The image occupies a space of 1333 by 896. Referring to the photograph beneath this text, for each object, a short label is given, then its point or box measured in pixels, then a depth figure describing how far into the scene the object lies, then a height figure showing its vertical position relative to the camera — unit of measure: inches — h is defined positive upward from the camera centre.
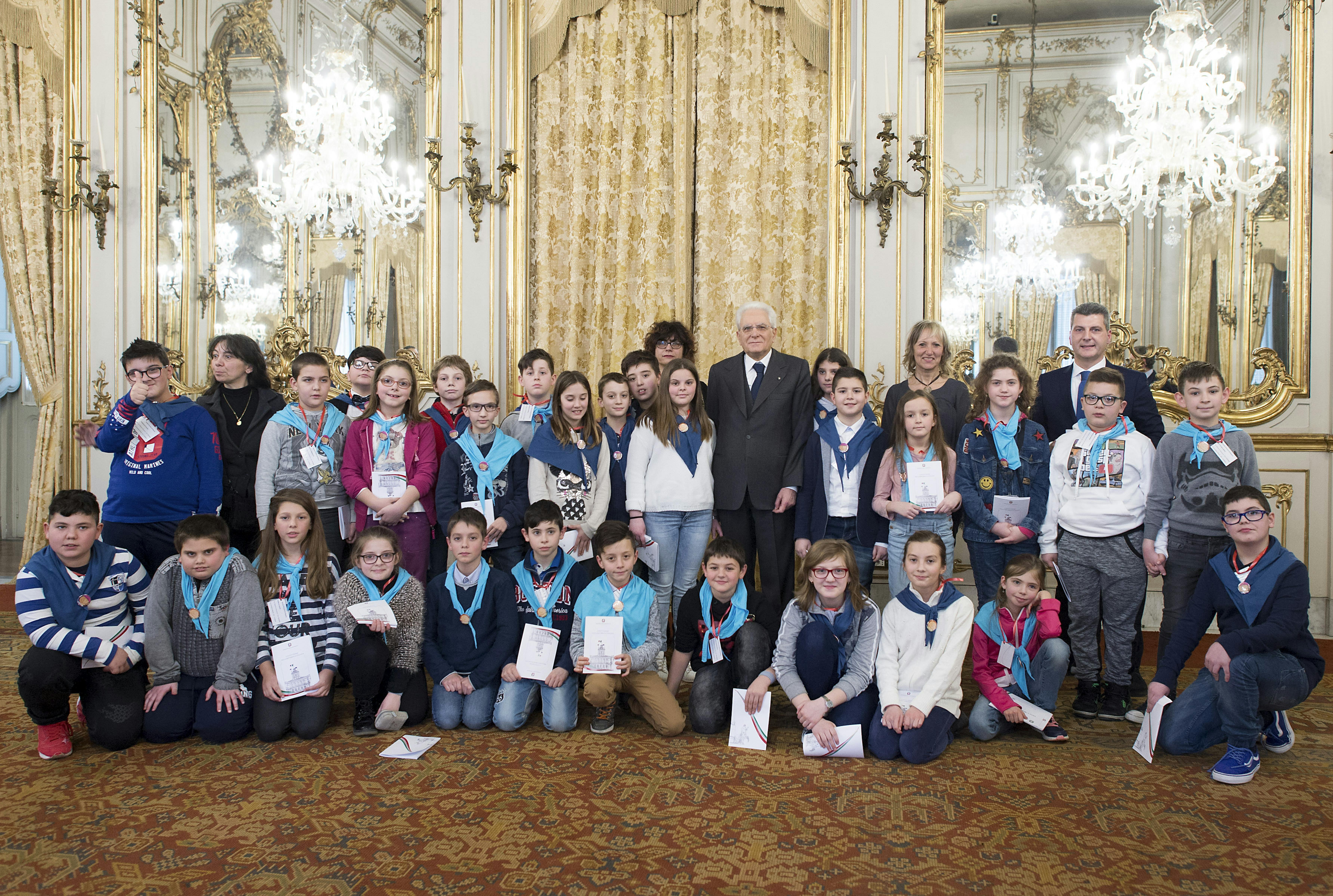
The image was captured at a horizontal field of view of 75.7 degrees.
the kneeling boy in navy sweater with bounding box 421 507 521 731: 127.4 -28.7
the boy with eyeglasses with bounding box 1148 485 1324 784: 109.0 -28.8
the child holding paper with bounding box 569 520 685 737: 123.3 -30.7
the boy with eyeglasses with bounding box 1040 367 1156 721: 130.0 -16.2
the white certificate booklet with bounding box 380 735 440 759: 113.5 -42.4
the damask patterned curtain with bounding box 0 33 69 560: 226.7 +50.8
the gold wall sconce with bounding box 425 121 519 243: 201.9 +60.5
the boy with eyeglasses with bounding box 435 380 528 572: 143.2 -8.2
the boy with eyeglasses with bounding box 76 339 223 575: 138.6 -5.3
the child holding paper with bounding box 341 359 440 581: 142.9 -5.4
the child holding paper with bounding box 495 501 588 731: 124.3 -27.3
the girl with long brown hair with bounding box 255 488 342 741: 122.9 -22.8
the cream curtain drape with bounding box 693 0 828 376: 200.5 +60.0
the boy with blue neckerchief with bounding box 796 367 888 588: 142.3 -8.1
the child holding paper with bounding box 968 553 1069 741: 121.4 -30.5
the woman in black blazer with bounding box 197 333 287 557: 153.2 +3.4
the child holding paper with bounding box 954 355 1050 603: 136.3 -6.3
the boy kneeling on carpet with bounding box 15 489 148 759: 113.9 -28.4
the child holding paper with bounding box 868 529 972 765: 112.4 -30.8
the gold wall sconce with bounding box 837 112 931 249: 188.5 +56.6
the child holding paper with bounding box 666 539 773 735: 124.3 -30.9
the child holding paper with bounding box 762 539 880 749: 118.3 -29.6
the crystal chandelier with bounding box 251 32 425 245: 214.7 +69.2
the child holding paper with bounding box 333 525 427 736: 122.7 -30.8
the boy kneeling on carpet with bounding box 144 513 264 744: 118.6 -29.4
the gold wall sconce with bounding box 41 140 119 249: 218.7 +61.6
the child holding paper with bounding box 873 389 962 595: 136.3 -6.6
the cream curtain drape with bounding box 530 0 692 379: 205.0 +58.6
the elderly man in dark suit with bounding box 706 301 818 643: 148.3 -2.1
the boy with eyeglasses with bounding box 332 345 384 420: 167.2 +11.7
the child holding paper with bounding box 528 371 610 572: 144.3 -5.4
